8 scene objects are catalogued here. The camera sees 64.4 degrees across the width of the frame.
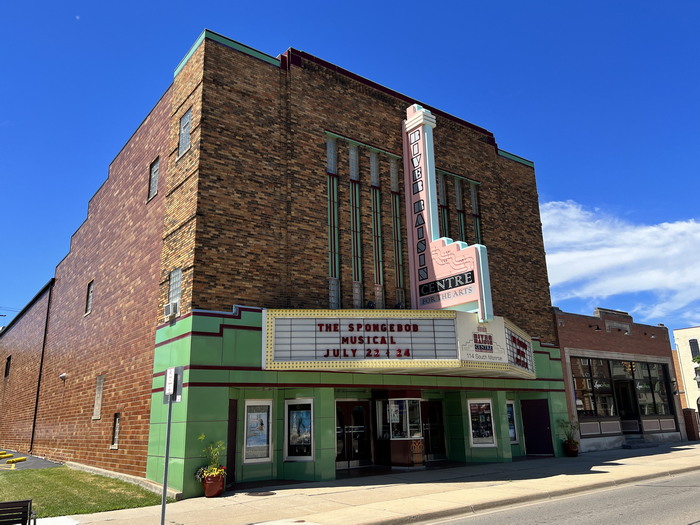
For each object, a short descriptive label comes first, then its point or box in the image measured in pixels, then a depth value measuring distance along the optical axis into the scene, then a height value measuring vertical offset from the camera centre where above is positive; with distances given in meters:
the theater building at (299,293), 16.42 +4.49
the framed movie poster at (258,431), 16.81 -0.03
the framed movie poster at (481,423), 21.88 +0.04
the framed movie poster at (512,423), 24.44 -0.01
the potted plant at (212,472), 14.31 -1.01
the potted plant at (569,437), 23.86 -0.64
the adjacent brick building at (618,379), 27.61 +2.12
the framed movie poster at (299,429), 16.95 -0.01
